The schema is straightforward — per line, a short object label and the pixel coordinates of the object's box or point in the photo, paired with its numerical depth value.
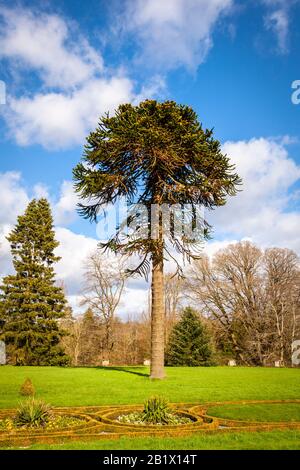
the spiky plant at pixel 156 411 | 7.18
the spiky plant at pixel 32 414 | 6.75
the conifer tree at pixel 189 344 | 29.77
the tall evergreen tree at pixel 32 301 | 30.02
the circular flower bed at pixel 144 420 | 7.16
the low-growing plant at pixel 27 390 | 10.59
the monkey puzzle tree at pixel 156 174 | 16.12
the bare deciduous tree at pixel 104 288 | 38.31
